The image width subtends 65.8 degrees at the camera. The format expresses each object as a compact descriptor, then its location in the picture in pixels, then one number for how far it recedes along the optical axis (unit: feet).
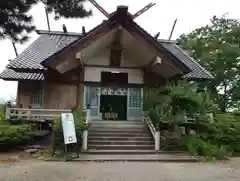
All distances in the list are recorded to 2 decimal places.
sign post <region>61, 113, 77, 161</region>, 20.43
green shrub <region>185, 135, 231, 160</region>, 22.27
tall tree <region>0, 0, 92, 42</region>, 12.27
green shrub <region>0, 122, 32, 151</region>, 22.66
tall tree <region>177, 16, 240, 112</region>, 50.12
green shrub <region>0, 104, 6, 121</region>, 27.82
